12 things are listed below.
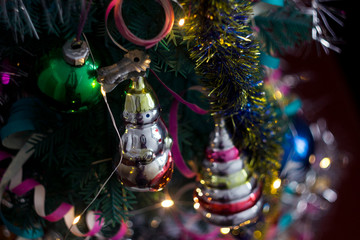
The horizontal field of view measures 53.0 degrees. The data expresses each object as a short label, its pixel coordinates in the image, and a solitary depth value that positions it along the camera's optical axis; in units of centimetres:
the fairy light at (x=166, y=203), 64
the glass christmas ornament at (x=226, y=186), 55
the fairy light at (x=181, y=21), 47
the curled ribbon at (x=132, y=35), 43
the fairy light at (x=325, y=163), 85
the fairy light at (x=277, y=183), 66
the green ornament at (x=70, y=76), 46
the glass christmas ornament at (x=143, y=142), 45
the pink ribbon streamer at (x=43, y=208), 58
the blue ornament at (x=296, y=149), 73
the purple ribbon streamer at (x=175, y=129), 56
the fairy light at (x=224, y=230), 73
